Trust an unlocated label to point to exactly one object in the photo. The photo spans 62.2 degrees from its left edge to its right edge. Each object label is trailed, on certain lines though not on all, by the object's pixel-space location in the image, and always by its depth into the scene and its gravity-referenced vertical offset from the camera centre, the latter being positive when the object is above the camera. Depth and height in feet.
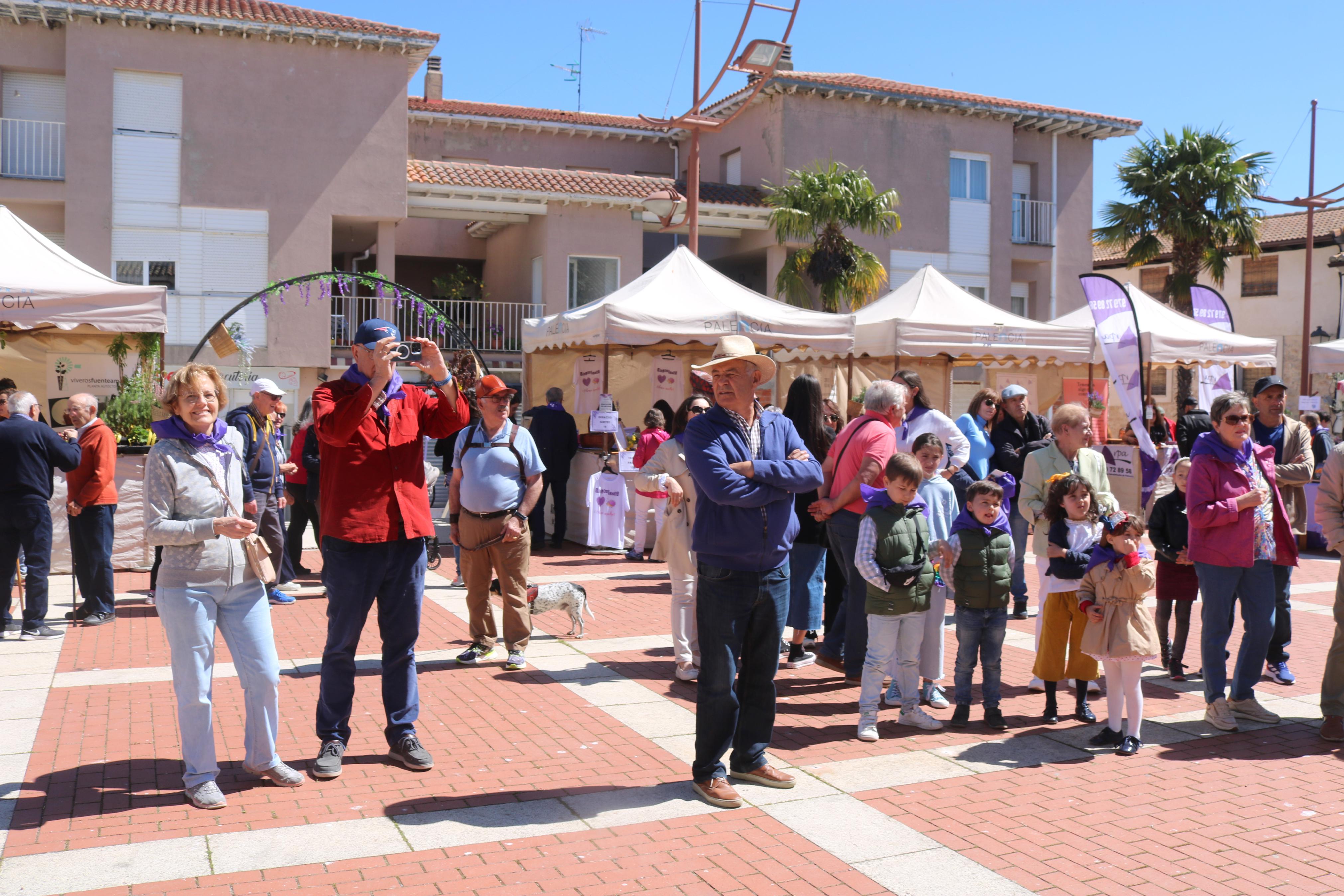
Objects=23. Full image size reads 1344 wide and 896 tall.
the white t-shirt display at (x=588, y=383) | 47.29 +2.15
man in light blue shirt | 23.00 -1.54
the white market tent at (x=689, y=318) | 41.98 +4.60
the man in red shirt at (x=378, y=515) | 16.02 -1.25
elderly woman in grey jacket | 15.21 -2.16
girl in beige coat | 18.02 -2.88
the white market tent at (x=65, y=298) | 32.63 +3.78
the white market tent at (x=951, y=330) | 46.65 +4.75
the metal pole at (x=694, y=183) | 48.26 +11.31
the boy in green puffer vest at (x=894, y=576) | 18.84 -2.31
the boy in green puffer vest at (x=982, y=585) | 19.15 -2.50
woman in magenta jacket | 19.66 -1.84
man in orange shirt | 27.78 -2.27
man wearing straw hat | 15.21 -1.52
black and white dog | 25.20 -3.85
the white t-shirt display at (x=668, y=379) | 50.70 +2.54
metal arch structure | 46.06 +6.11
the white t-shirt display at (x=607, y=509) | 41.57 -2.83
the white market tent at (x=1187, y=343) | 48.70 +4.62
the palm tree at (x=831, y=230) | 75.00 +14.20
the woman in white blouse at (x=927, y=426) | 26.02 +0.33
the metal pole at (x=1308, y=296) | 80.59 +12.15
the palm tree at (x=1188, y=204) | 87.51 +19.16
